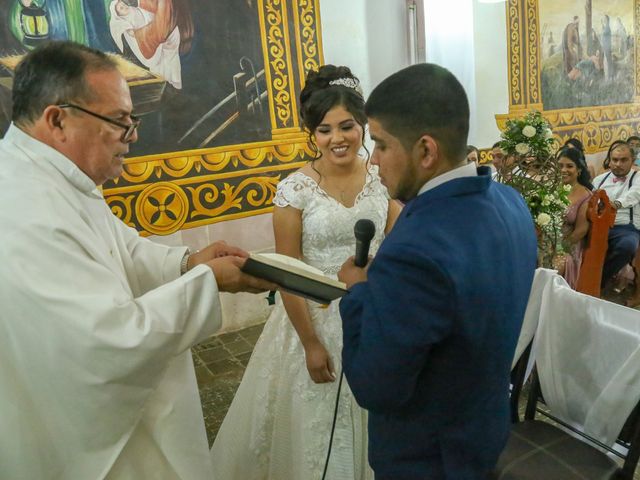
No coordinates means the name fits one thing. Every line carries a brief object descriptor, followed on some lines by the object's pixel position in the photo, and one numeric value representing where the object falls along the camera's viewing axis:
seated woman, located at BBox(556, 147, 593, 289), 4.26
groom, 1.03
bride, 2.03
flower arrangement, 3.53
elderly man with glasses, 1.17
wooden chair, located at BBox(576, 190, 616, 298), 4.21
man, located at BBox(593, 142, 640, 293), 5.10
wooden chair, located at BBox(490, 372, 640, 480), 1.65
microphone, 1.30
